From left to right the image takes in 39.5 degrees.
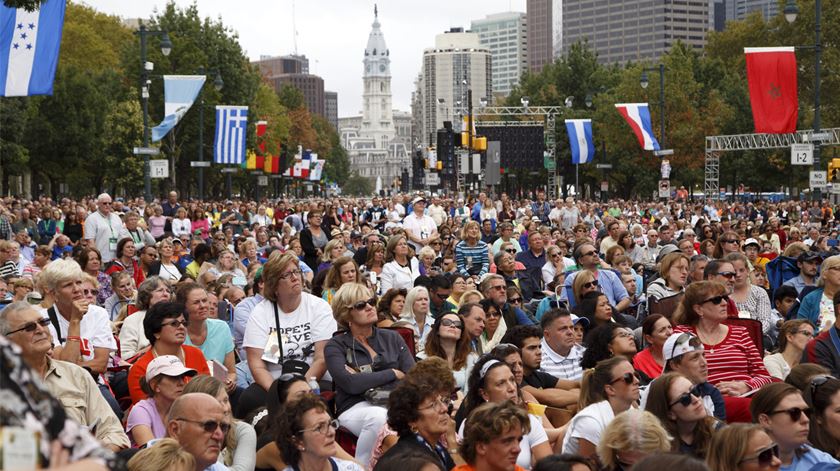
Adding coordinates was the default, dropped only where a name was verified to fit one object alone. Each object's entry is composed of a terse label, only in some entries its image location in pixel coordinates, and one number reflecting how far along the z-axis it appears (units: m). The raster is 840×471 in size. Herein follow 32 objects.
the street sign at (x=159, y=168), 31.82
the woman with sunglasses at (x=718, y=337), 8.12
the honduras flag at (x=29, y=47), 18.61
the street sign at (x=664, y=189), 41.78
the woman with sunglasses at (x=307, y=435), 5.72
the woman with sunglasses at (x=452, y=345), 8.77
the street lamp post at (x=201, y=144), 54.24
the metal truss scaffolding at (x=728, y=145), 50.22
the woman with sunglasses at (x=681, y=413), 6.08
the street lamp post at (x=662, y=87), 46.06
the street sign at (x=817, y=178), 27.73
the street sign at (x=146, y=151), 31.08
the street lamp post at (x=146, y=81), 32.25
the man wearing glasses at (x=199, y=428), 5.52
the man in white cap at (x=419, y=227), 19.72
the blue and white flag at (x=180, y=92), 33.69
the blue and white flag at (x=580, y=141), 51.69
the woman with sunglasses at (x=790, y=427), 5.87
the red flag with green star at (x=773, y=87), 27.73
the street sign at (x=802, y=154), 27.84
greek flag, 42.91
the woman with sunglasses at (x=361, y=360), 7.32
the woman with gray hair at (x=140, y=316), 8.95
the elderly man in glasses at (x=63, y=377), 6.27
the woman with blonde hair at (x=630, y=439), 5.32
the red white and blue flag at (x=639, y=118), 45.25
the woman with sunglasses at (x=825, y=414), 6.22
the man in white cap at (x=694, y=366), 7.07
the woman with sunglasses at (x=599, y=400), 6.35
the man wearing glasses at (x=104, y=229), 18.58
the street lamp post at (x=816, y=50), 27.49
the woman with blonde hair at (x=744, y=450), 5.09
